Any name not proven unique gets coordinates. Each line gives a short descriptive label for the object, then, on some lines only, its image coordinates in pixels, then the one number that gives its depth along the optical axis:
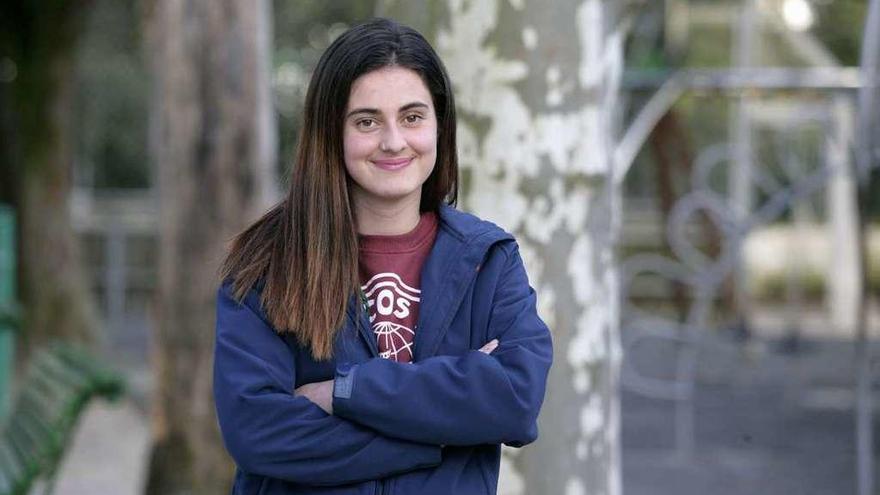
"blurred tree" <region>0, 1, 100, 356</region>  25.38
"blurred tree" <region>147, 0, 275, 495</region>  12.60
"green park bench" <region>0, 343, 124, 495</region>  7.98
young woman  4.39
